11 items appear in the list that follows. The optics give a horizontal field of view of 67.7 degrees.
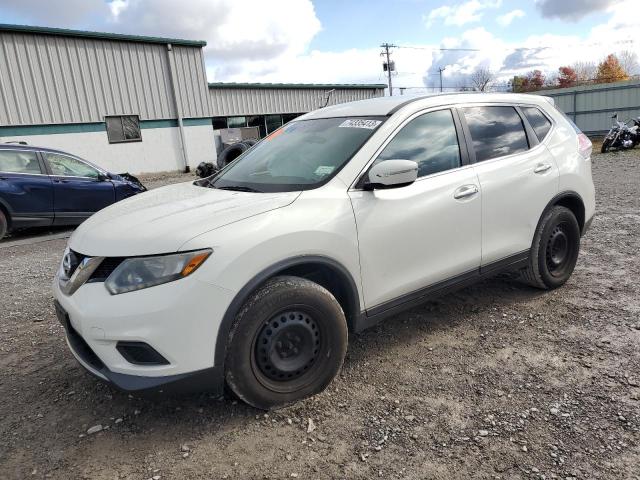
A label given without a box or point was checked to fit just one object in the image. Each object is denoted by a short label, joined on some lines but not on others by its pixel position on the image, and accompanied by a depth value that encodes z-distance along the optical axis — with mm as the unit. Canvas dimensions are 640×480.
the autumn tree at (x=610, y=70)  57066
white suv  2355
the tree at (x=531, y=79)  66062
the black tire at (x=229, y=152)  7902
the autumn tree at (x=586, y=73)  62344
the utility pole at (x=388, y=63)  50000
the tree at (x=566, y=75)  63716
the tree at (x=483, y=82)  63525
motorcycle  17016
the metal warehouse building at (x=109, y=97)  17156
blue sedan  8089
